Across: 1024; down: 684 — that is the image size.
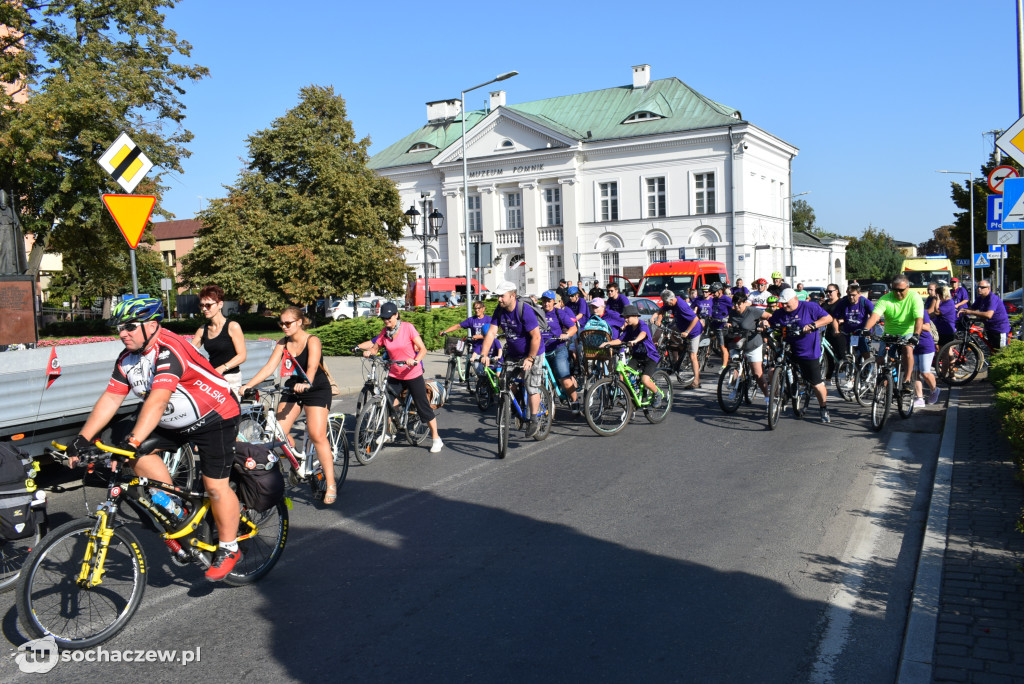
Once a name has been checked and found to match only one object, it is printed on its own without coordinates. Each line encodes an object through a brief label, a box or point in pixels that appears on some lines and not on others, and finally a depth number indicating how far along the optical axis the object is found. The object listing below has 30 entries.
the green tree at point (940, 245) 98.97
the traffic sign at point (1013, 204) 10.25
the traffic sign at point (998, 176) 13.86
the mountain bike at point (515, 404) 9.16
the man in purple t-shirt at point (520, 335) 9.34
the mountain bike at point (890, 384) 10.59
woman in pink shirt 8.88
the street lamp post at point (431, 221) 27.25
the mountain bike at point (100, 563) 4.20
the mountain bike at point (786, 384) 10.68
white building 52.44
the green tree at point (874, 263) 77.38
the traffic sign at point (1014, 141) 9.33
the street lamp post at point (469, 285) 22.25
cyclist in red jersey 4.62
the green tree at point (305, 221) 33.81
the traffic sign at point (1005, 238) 14.62
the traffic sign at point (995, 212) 13.58
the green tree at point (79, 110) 20.25
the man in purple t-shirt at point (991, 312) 14.59
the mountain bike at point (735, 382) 11.81
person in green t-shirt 11.26
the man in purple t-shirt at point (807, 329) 10.86
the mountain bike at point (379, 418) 8.90
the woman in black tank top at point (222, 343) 7.75
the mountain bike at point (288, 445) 7.09
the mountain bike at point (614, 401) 10.49
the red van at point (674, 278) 31.48
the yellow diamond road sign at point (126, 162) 8.77
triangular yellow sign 8.36
